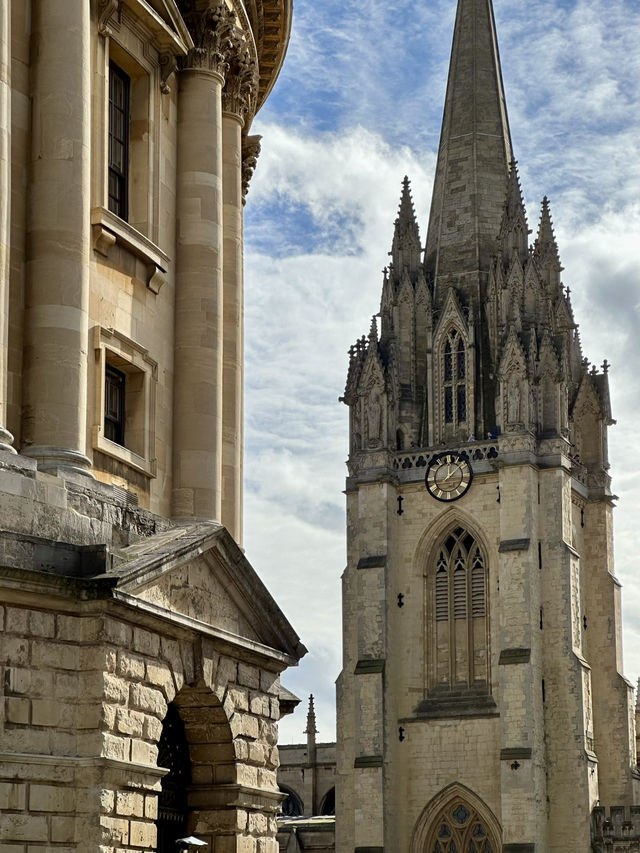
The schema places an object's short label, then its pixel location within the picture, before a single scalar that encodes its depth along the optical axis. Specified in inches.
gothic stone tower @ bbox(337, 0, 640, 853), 2965.1
